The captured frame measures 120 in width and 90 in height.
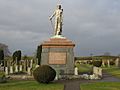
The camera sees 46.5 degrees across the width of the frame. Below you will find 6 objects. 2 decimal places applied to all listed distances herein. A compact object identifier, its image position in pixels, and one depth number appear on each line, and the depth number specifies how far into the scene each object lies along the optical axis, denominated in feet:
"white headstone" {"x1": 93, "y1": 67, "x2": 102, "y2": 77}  49.58
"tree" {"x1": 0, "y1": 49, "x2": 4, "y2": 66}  96.92
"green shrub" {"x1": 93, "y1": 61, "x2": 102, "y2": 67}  89.02
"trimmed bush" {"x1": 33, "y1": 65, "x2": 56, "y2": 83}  36.06
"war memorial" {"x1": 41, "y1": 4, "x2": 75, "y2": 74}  45.05
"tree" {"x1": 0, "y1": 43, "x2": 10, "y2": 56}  164.62
